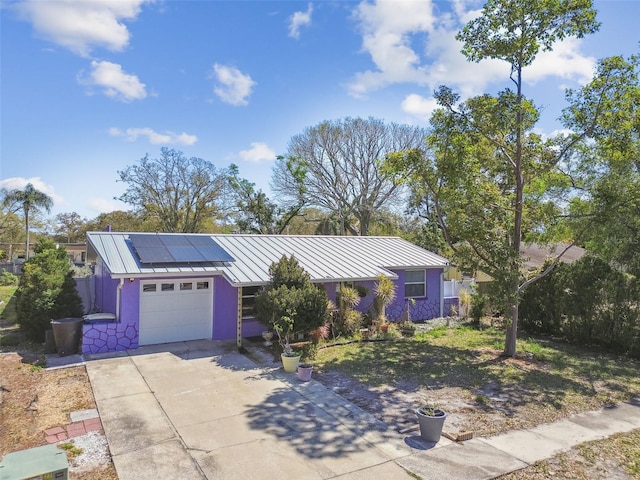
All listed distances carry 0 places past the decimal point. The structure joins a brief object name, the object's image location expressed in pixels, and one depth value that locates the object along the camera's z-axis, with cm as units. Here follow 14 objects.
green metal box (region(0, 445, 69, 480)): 401
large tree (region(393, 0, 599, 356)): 1067
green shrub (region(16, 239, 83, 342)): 1146
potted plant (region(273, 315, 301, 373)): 981
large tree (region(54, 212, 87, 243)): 5899
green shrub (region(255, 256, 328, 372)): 1080
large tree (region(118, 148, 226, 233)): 3444
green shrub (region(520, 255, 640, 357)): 1248
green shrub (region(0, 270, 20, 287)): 2758
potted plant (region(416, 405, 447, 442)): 630
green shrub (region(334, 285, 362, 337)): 1354
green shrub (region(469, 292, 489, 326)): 1603
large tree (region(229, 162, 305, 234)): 3559
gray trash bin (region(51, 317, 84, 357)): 1053
